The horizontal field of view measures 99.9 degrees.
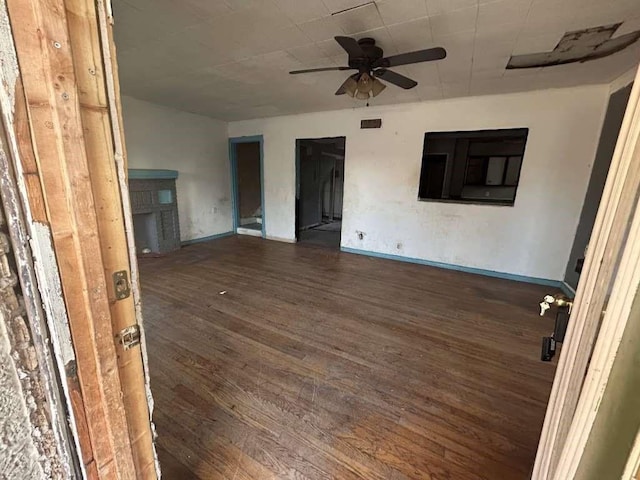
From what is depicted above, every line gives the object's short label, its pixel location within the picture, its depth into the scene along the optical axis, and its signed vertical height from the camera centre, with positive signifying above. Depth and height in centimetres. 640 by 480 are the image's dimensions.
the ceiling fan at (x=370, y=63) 202 +95
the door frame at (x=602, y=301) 51 -23
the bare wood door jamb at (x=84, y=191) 49 -4
